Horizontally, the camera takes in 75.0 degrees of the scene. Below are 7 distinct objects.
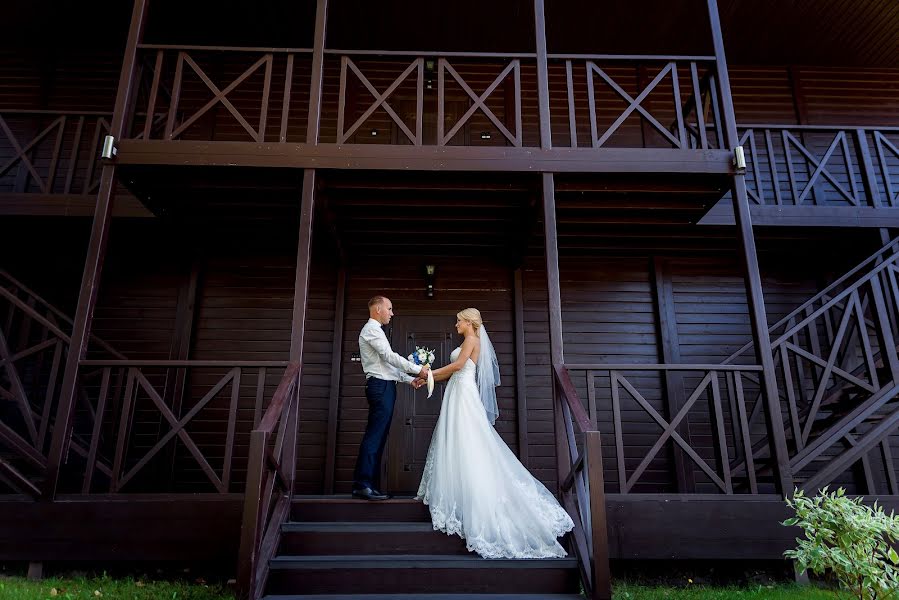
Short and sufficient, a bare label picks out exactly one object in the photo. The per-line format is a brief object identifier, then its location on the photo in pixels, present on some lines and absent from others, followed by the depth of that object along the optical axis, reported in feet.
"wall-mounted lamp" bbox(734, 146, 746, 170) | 20.03
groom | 17.54
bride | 14.96
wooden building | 16.46
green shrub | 13.73
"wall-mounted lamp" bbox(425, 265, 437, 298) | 26.76
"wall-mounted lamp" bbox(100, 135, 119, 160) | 19.02
